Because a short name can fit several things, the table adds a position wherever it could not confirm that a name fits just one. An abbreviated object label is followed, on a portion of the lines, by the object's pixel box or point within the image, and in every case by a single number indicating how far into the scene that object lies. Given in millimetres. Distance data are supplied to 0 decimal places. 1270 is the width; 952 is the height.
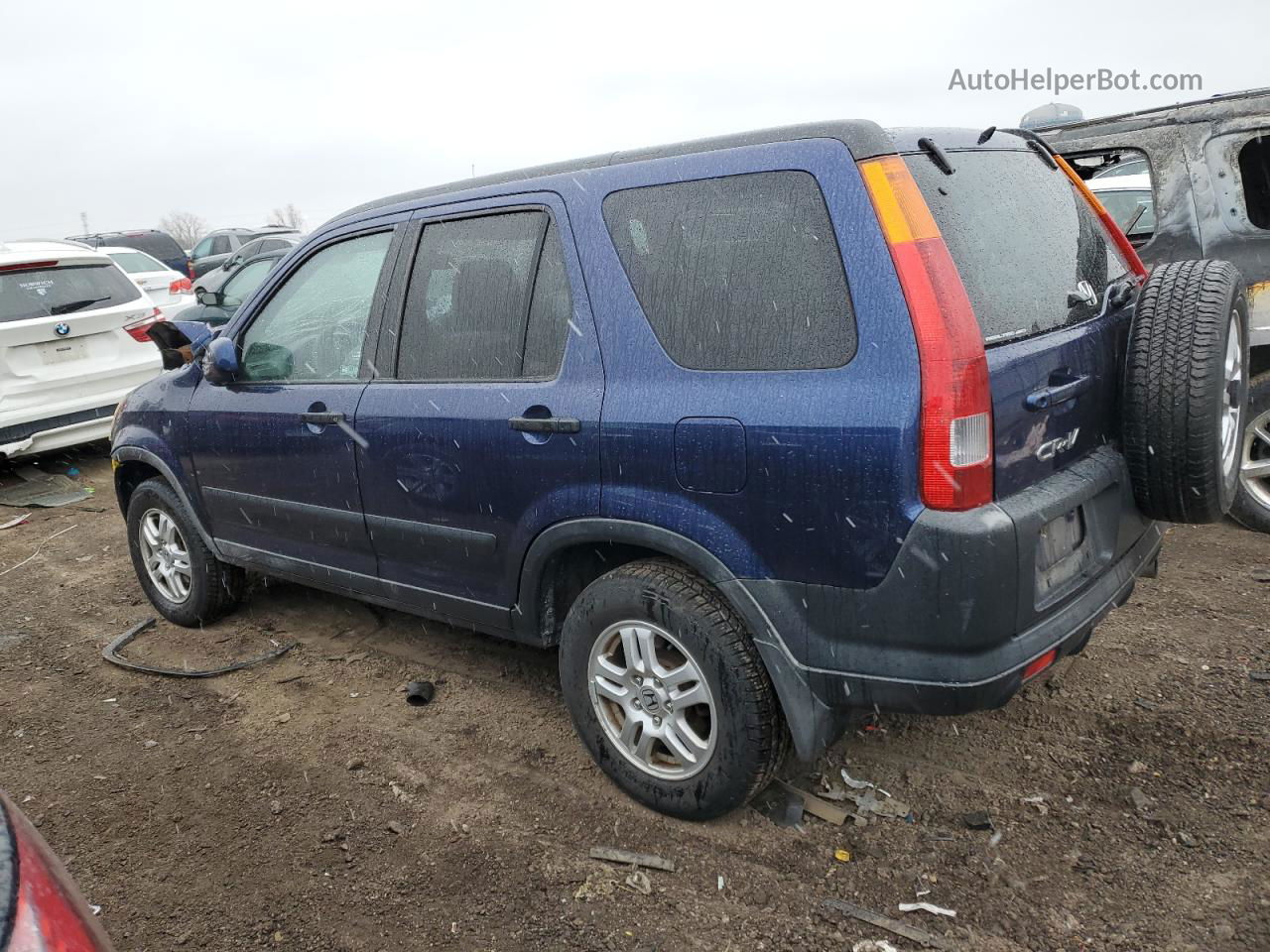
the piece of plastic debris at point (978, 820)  2705
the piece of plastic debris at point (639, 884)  2559
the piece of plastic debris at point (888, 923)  2297
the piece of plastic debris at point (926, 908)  2391
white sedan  11719
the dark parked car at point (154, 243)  21297
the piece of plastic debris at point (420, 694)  3668
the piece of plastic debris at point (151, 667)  4062
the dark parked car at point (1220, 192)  4496
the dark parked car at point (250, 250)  14576
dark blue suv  2219
